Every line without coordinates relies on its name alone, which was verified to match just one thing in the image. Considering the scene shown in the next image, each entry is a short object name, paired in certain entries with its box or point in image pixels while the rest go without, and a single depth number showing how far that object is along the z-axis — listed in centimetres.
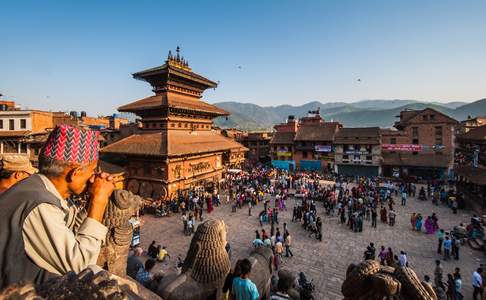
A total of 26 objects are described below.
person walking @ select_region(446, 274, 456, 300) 879
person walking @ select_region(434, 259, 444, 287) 910
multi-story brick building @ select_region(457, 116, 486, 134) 4723
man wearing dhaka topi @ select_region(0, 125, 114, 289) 145
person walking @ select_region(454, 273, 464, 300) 873
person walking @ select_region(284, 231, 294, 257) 1237
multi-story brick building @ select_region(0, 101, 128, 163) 2777
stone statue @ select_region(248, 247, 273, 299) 583
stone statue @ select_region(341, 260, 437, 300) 306
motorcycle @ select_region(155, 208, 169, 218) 1822
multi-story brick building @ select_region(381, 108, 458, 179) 3362
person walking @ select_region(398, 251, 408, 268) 1034
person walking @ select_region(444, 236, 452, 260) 1191
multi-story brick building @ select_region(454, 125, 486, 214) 1883
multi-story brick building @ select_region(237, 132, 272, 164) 5222
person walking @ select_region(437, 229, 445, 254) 1259
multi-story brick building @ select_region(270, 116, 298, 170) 4394
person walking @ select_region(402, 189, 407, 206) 2170
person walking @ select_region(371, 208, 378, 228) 1626
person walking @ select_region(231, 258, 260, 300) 438
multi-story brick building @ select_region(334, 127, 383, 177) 3678
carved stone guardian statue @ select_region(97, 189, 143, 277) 459
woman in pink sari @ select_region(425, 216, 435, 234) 1512
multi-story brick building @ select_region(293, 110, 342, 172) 4066
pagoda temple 2059
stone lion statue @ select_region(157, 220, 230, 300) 482
